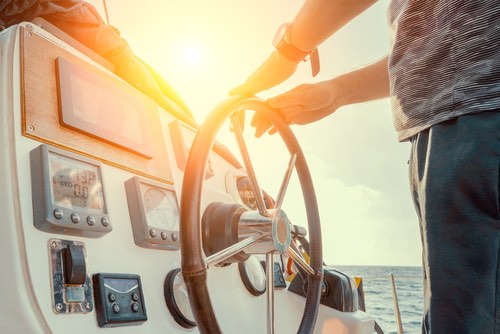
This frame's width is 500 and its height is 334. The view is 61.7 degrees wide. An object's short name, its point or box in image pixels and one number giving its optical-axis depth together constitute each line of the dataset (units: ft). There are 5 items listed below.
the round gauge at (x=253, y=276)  4.25
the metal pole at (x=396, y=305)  9.68
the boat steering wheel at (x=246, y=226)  2.26
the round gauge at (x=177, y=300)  3.20
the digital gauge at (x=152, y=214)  3.19
